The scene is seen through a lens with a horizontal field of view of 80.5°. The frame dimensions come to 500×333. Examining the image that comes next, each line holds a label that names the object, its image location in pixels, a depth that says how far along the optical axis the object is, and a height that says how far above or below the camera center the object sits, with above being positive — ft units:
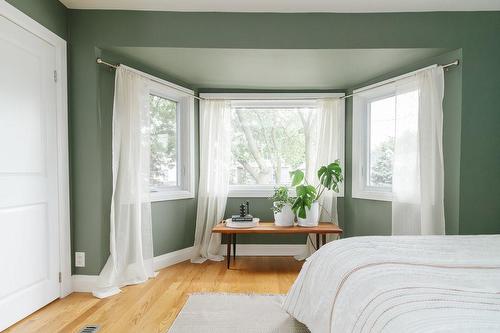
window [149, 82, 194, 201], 11.05 +0.63
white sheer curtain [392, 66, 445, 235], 8.67 +0.03
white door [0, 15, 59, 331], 6.55 -0.36
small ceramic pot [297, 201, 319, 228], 10.85 -2.21
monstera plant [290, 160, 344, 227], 10.80 -1.27
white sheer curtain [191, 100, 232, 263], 11.77 -0.56
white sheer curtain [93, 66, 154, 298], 8.64 -1.06
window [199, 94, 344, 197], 12.73 +0.68
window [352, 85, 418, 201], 10.94 +0.64
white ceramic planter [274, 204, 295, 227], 10.91 -2.12
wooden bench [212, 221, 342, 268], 10.36 -2.51
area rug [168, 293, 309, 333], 6.58 -3.80
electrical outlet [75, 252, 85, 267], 8.59 -2.88
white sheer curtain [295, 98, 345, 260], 11.91 +0.63
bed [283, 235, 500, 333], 2.70 -1.45
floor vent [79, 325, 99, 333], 6.48 -3.75
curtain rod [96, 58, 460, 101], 8.48 +2.67
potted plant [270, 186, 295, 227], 10.91 -1.90
